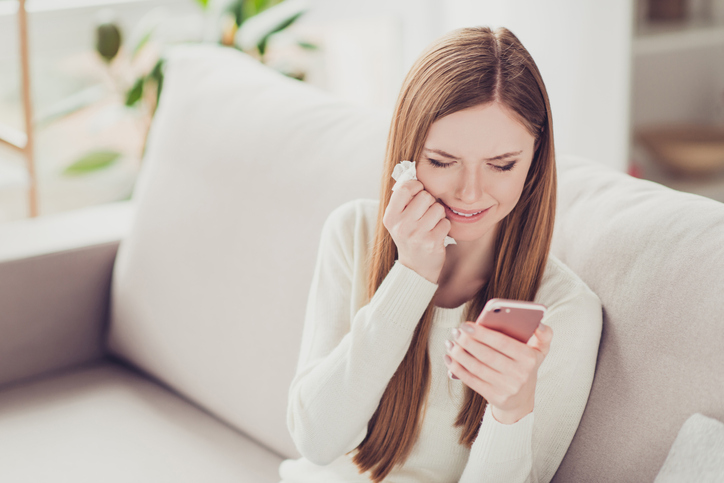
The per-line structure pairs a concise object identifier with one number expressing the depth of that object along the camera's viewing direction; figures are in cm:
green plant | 346
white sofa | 180
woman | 176
